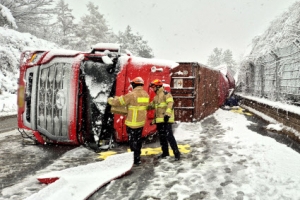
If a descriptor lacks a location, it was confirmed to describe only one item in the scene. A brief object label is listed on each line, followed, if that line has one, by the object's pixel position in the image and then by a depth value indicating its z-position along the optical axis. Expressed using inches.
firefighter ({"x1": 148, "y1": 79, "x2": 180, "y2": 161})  237.1
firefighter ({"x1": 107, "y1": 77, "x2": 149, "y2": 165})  222.2
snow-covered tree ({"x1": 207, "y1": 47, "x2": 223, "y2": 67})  4565.9
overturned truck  253.9
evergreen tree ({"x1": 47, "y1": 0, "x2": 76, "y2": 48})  1753.2
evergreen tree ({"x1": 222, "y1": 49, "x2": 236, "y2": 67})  4210.1
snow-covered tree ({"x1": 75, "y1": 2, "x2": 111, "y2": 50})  1873.8
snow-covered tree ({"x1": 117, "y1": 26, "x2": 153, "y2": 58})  2236.7
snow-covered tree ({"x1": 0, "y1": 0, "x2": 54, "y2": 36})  976.3
